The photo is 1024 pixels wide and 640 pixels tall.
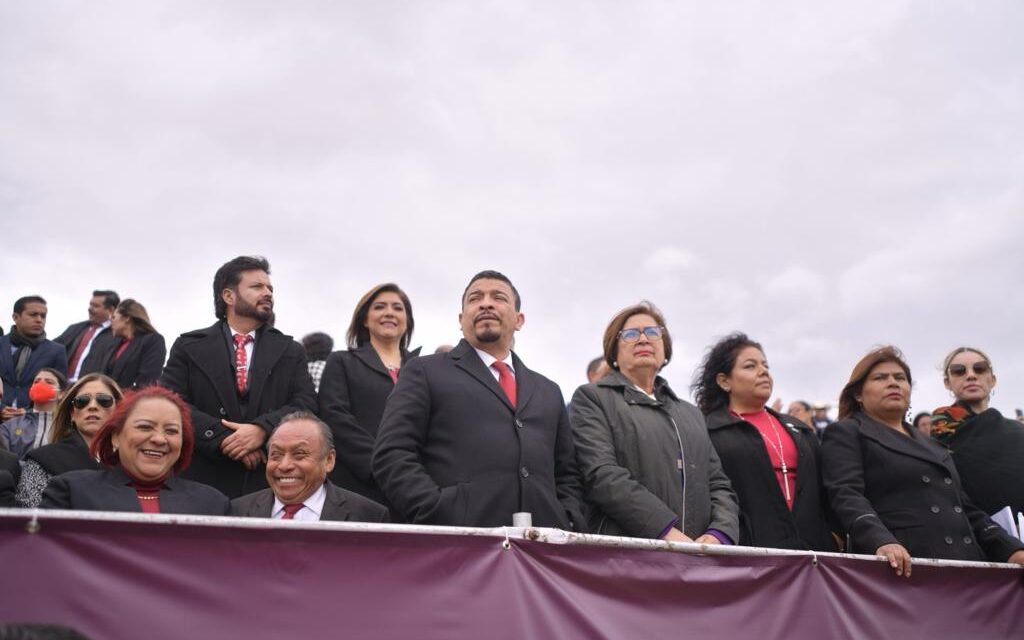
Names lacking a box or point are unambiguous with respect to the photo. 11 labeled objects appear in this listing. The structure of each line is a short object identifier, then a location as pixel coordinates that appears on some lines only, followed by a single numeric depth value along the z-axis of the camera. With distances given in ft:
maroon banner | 9.61
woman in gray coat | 16.65
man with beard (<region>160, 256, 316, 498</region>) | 18.01
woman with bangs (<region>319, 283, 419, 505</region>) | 18.74
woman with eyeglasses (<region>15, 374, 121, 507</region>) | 17.49
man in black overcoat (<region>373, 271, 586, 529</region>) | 14.87
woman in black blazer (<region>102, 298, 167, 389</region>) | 28.35
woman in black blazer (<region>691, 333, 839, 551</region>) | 18.85
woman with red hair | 13.64
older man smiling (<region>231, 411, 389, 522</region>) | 15.61
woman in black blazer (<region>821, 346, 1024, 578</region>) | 18.38
